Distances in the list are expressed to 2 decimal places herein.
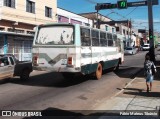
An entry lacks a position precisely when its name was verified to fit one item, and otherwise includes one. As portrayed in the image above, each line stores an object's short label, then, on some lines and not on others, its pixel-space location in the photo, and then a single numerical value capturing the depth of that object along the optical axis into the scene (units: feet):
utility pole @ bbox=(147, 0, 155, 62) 41.97
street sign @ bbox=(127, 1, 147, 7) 55.38
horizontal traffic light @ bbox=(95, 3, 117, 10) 60.94
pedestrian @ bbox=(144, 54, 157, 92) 23.37
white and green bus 27.04
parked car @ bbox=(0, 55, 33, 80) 29.60
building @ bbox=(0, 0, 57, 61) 52.47
